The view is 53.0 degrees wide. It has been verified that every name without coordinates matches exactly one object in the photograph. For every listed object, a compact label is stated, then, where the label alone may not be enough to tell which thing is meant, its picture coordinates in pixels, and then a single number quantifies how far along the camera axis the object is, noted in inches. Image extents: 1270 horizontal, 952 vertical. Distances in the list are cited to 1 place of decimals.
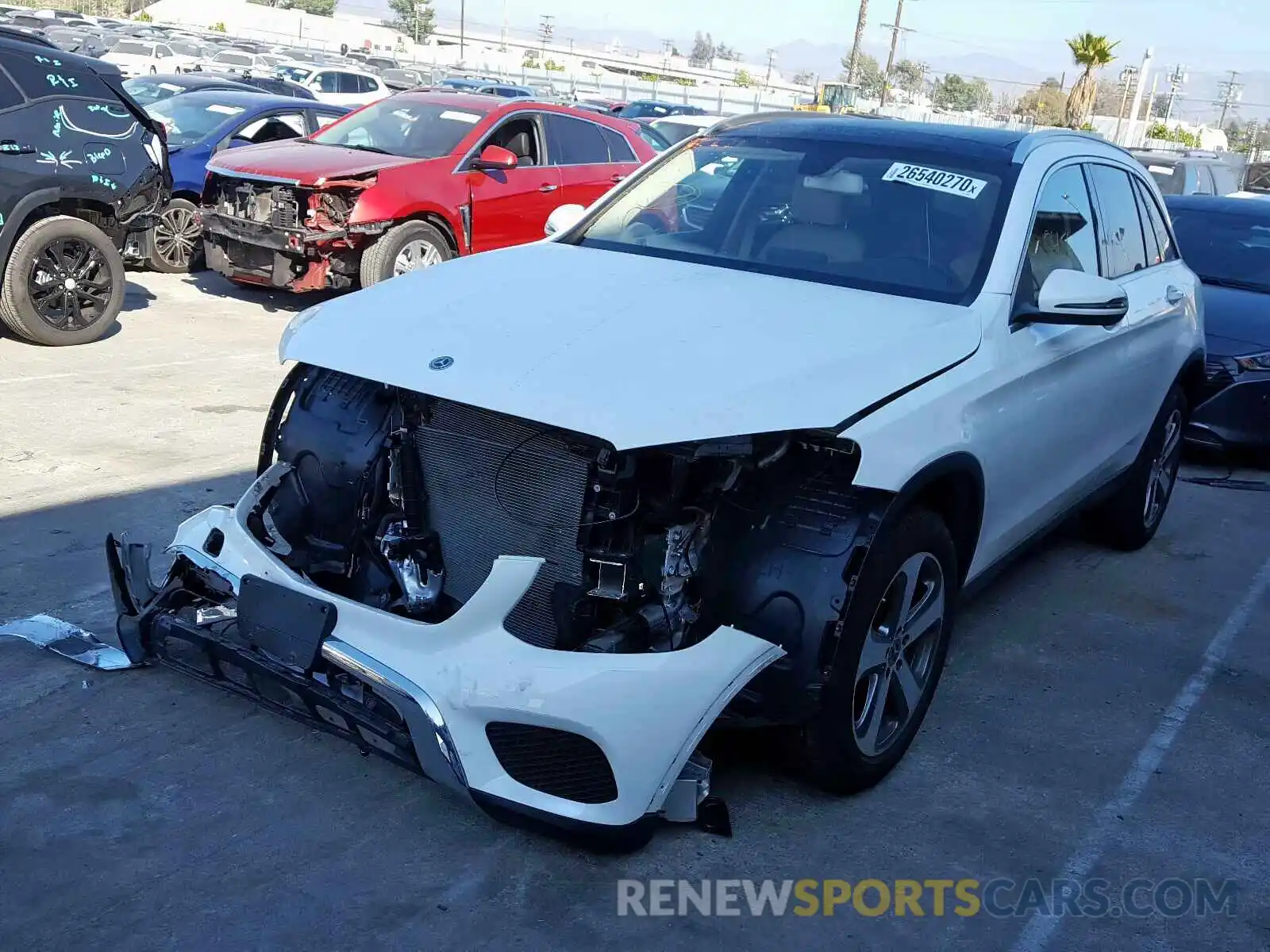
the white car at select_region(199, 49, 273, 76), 1189.8
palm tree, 2103.8
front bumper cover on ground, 117.4
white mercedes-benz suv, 121.1
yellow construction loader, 1376.7
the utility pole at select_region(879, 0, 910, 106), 2411.4
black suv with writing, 318.0
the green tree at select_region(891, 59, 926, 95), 4023.1
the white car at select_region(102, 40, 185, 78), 1103.6
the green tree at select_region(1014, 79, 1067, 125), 2745.8
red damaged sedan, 383.2
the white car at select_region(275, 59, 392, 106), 1072.2
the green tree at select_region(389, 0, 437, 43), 3662.6
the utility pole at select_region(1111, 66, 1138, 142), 2389.3
